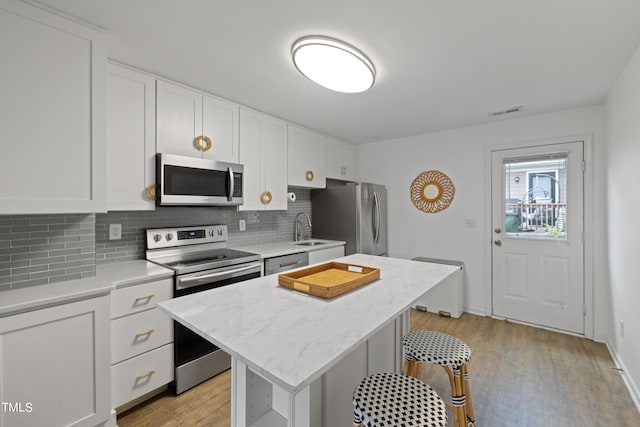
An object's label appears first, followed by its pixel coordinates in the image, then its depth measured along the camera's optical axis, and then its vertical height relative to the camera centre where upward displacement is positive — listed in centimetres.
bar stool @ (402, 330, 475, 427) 137 -71
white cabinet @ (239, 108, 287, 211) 282 +56
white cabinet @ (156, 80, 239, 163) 221 +76
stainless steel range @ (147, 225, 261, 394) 202 -43
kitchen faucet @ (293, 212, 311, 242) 370 -21
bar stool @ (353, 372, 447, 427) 98 -70
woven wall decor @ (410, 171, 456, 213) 370 +30
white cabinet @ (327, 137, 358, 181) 394 +78
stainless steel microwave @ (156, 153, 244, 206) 216 +27
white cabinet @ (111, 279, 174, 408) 174 -82
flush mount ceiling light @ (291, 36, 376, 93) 169 +94
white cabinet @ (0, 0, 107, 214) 138 +53
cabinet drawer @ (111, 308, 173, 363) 174 -77
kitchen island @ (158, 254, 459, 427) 79 -38
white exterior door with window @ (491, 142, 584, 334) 295 -24
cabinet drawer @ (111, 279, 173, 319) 173 -52
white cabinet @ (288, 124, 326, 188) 334 +70
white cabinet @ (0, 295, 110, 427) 133 -76
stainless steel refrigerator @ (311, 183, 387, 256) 361 -3
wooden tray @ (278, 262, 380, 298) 127 -34
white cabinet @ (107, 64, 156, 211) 196 +54
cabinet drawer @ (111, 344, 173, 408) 174 -103
